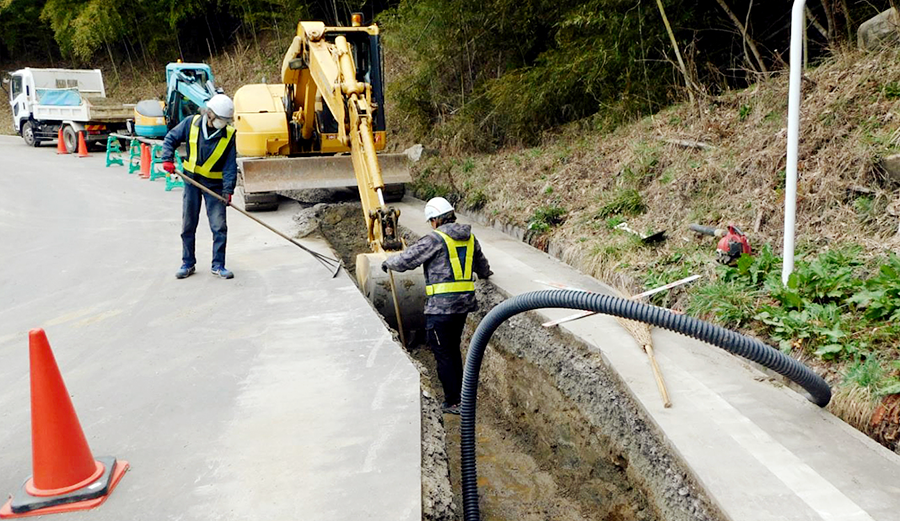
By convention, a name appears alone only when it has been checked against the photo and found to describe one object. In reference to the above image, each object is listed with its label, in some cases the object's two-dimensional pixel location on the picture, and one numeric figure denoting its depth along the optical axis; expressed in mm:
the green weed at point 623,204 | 7816
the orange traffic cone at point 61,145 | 18656
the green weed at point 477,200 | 10336
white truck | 18688
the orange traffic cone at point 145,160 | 14320
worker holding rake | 6852
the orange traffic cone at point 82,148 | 18155
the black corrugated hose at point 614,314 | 3027
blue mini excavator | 14512
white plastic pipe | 4383
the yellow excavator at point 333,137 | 6617
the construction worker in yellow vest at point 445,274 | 5398
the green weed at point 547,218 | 8602
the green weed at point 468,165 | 11654
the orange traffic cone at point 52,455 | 3184
